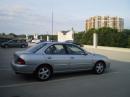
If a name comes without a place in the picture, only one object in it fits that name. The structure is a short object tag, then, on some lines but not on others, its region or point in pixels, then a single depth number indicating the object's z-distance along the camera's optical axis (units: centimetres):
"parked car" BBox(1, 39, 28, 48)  1962
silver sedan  453
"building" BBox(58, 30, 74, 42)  4027
